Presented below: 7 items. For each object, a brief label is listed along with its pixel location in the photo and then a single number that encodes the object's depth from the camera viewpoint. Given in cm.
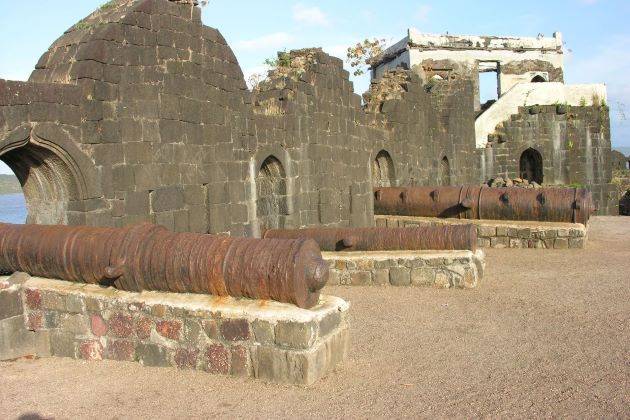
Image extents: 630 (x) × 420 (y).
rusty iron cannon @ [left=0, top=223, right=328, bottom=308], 495
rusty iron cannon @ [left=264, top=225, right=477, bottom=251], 903
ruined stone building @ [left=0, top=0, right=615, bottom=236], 789
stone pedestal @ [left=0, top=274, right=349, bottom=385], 482
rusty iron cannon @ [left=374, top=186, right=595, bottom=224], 1230
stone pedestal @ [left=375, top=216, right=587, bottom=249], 1209
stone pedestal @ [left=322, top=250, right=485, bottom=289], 889
